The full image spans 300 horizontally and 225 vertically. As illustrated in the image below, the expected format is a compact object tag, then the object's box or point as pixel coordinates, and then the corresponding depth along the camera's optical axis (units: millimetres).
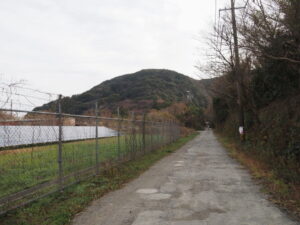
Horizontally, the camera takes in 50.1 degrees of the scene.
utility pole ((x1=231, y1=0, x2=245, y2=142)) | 17781
